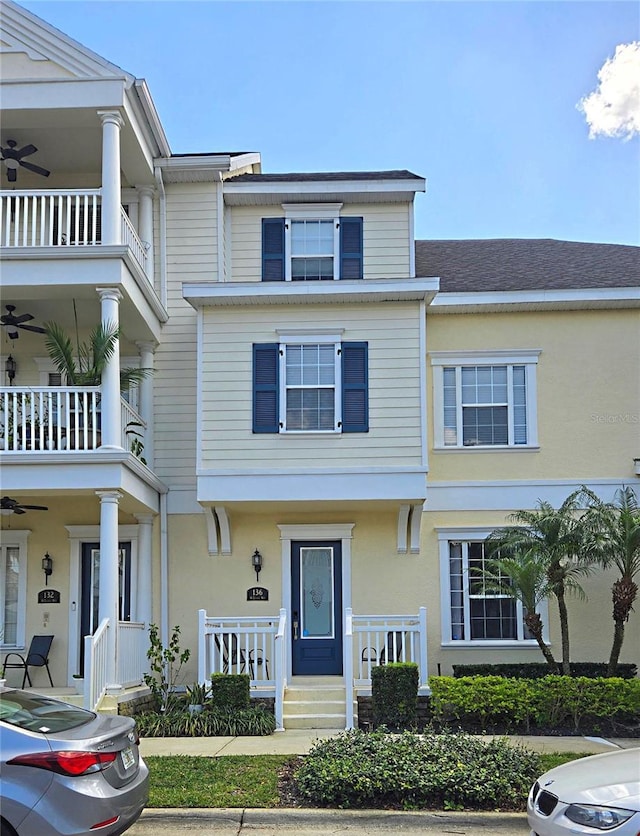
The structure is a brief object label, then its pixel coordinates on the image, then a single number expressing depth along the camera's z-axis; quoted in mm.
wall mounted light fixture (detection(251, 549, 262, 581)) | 15406
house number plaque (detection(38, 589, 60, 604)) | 15406
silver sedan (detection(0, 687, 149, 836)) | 6309
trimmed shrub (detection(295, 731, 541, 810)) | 8398
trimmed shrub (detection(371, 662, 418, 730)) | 12766
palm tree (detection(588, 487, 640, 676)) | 13719
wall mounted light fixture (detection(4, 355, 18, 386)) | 15805
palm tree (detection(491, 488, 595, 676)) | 13727
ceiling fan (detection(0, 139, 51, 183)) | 14953
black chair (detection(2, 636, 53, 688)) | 14867
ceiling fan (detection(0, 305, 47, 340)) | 14953
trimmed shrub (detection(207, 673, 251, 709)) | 13102
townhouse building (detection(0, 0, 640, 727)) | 14555
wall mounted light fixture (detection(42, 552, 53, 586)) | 15375
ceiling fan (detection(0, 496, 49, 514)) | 14398
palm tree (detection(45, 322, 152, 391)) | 13180
